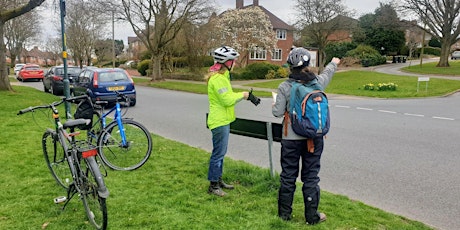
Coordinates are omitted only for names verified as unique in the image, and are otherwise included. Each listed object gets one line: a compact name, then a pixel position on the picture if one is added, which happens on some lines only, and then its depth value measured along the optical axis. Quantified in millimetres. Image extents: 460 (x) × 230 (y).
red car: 34031
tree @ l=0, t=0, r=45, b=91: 14889
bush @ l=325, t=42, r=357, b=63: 53881
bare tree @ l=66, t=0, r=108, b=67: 46406
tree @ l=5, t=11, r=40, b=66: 45362
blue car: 14297
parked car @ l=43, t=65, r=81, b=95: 19422
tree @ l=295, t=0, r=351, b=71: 33281
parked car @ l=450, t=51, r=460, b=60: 62000
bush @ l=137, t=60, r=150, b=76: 45000
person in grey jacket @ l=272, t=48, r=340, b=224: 3713
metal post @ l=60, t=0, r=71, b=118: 9695
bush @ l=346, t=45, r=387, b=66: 48531
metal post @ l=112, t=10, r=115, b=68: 30781
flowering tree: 40656
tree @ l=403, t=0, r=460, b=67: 38812
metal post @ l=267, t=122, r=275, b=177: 4887
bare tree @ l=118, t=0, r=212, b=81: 30609
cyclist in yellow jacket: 4250
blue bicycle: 5762
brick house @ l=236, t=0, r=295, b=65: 52591
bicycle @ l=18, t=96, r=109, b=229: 3510
